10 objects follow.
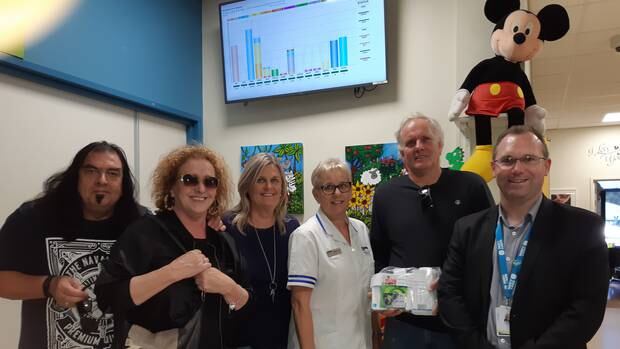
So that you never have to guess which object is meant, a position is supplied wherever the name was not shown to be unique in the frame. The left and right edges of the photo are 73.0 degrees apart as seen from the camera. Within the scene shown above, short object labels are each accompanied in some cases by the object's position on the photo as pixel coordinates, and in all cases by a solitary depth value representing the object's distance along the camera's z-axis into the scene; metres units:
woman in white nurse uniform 1.73
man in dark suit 1.38
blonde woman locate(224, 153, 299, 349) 1.77
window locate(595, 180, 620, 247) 7.44
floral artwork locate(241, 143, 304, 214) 3.40
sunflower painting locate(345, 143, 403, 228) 3.12
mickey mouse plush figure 2.34
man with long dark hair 1.51
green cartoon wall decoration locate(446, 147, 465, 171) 2.82
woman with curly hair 1.36
